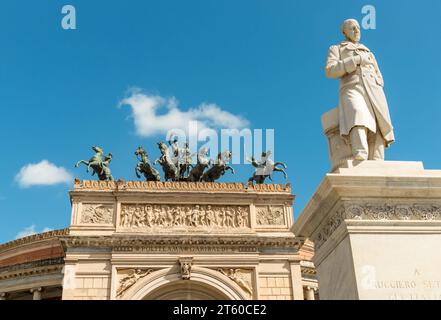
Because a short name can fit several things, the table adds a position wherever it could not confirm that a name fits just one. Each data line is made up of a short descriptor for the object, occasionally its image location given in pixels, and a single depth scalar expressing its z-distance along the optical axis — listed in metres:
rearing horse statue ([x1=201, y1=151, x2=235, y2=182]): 30.50
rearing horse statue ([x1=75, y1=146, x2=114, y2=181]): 29.92
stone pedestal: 4.95
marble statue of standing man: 5.88
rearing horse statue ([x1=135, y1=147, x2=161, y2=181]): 30.16
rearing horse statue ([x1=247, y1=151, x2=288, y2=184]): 30.78
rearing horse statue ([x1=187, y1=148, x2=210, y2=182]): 30.33
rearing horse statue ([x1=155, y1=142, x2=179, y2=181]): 30.27
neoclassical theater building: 25.88
